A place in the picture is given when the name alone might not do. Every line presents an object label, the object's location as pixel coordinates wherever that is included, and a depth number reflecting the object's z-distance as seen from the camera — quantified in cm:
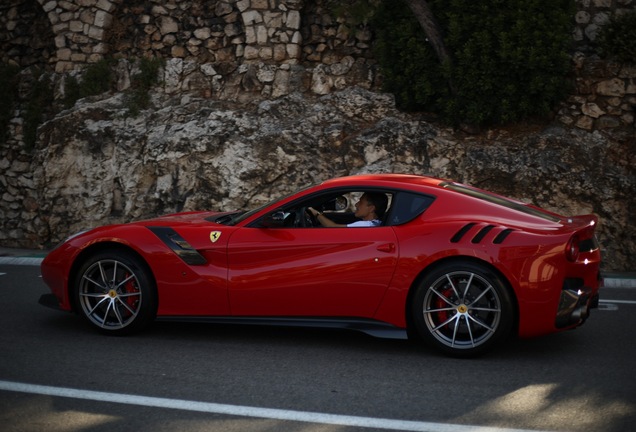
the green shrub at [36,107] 1548
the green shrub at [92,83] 1511
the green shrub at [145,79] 1470
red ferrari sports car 596
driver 665
